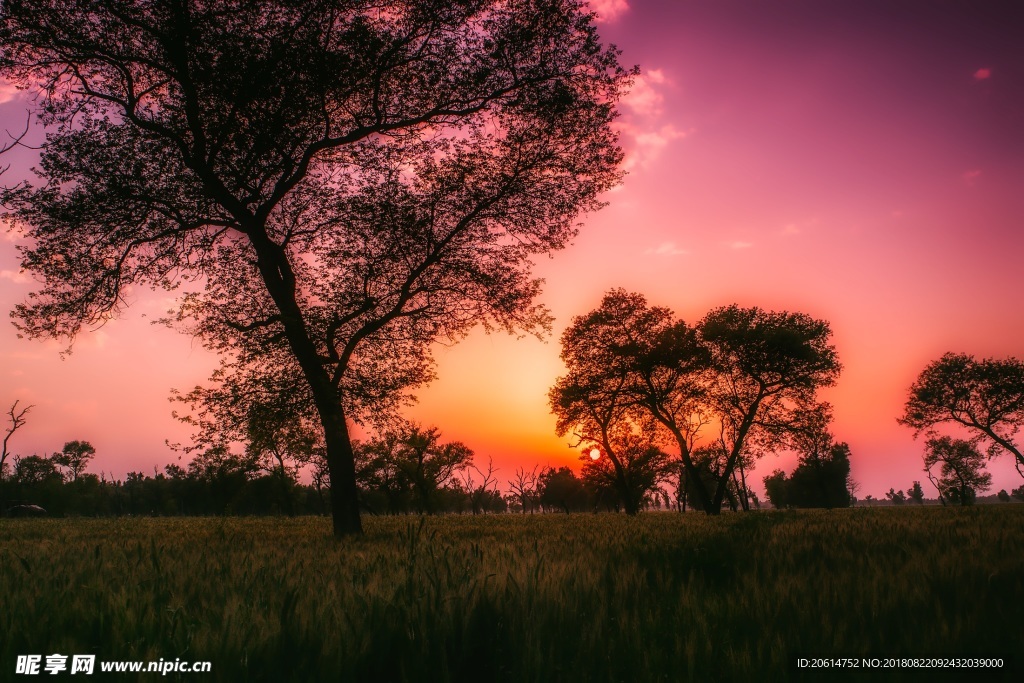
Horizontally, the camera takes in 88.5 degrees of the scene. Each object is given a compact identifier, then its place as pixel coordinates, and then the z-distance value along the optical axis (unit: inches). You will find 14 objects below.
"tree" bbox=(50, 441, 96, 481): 5359.3
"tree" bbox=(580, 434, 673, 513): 2923.2
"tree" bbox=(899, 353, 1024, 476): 2118.6
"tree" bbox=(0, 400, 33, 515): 2446.9
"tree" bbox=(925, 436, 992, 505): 3998.5
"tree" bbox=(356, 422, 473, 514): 3619.6
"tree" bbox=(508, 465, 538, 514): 3647.1
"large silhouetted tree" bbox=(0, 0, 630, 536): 510.6
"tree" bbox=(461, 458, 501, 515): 7164.9
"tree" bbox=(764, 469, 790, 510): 6013.8
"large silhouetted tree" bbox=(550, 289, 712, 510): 1460.4
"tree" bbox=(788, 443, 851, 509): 5044.3
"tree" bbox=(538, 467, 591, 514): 5767.7
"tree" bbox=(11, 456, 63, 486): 5137.8
